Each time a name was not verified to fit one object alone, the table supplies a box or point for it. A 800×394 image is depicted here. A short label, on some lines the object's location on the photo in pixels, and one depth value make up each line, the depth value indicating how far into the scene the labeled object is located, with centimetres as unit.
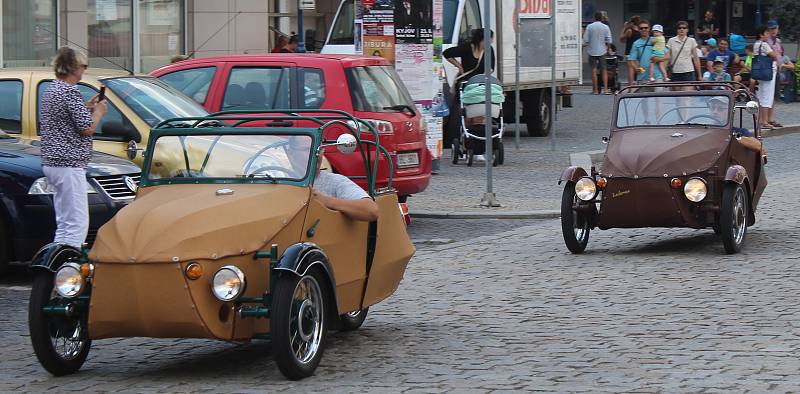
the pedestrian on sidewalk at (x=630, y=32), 3725
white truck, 2420
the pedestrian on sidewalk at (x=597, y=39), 3738
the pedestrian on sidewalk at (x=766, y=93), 2792
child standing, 2684
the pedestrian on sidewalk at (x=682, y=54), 2606
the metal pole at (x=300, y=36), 2786
